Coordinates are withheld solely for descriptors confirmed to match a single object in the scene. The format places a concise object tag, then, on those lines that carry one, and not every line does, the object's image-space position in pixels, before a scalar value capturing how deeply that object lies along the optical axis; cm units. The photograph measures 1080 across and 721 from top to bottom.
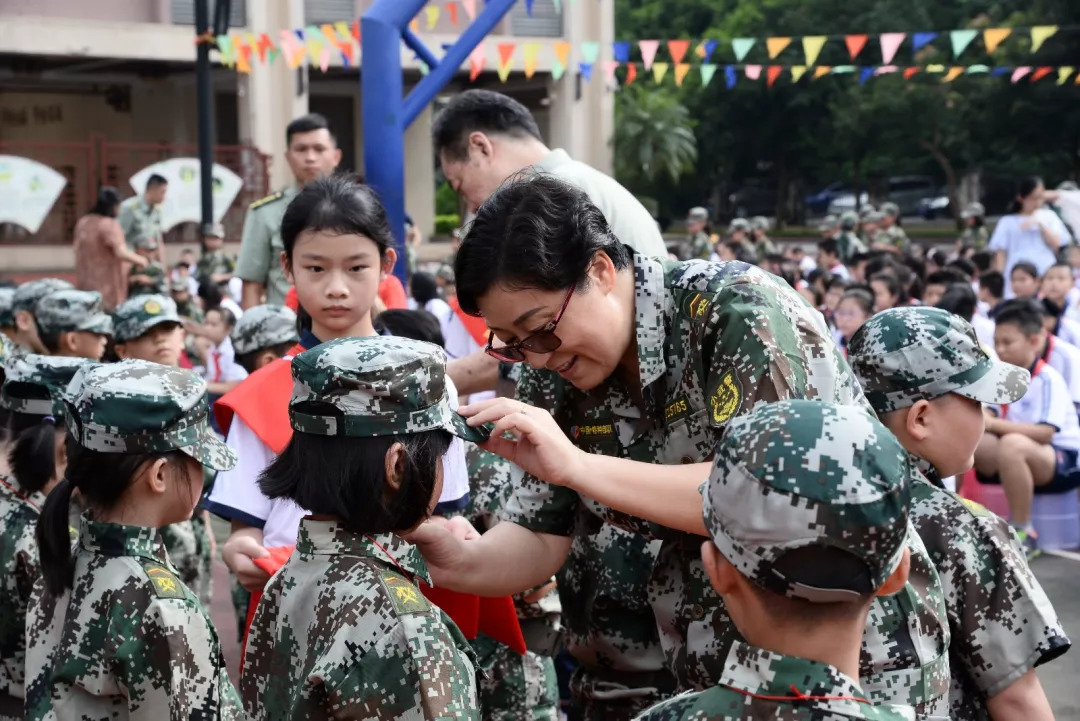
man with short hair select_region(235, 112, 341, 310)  479
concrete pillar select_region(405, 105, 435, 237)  2242
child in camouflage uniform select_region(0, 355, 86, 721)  298
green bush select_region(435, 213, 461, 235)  2473
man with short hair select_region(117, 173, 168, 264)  1164
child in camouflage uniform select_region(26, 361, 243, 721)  227
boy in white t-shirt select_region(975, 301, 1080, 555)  673
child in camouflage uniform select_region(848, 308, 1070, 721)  236
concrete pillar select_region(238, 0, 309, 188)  1938
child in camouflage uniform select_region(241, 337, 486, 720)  190
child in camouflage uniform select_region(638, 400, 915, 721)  141
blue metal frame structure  473
